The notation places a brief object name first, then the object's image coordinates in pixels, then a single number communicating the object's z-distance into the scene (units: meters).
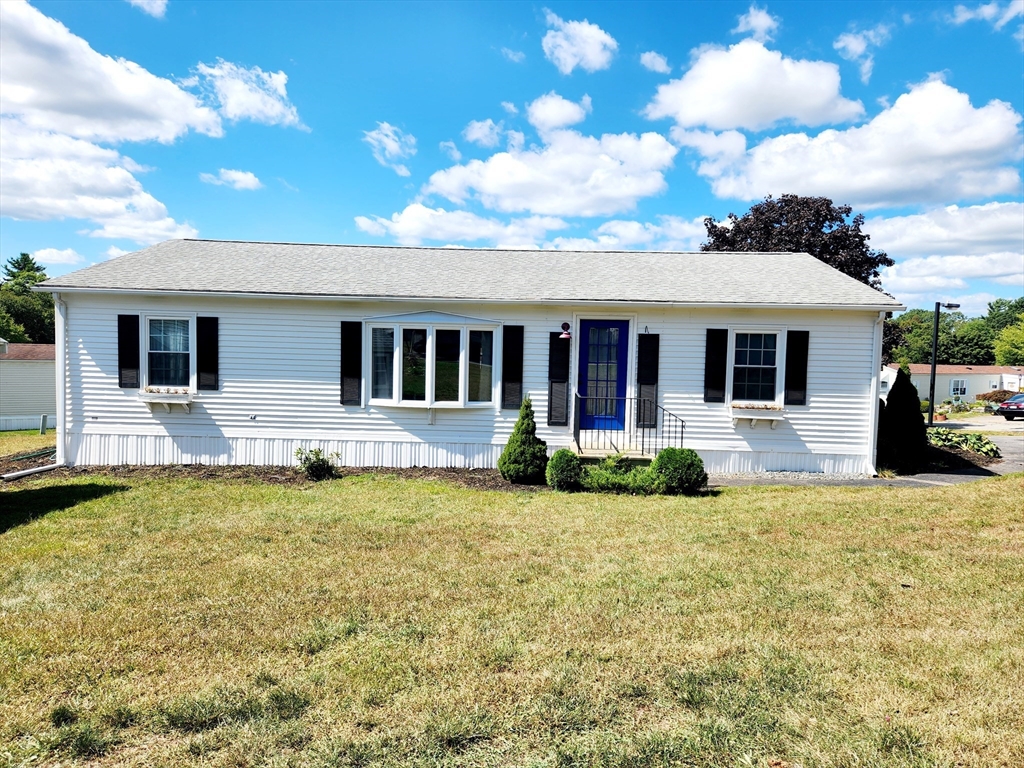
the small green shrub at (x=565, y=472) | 9.28
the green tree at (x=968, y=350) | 63.56
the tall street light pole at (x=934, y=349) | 19.62
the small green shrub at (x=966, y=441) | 13.30
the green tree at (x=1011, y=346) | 59.94
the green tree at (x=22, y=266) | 62.06
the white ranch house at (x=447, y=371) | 10.73
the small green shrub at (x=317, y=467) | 10.16
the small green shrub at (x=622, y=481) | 9.05
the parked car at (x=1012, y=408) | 27.70
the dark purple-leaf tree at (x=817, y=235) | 18.59
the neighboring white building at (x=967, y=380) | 45.59
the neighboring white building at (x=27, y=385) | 24.02
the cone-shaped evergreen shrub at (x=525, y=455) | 9.81
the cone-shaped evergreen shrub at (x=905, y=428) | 11.86
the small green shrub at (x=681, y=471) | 8.97
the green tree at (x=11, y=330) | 42.66
